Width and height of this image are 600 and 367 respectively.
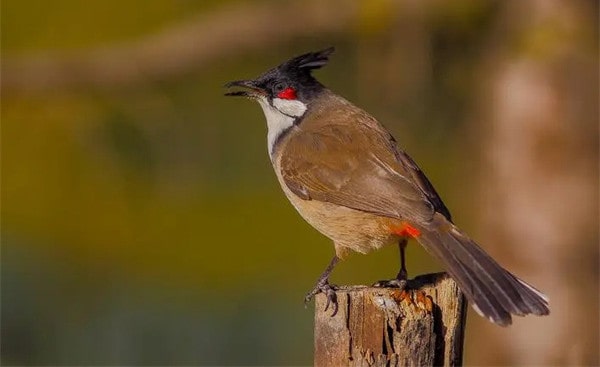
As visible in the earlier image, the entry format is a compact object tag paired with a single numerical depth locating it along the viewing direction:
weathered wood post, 7.99
